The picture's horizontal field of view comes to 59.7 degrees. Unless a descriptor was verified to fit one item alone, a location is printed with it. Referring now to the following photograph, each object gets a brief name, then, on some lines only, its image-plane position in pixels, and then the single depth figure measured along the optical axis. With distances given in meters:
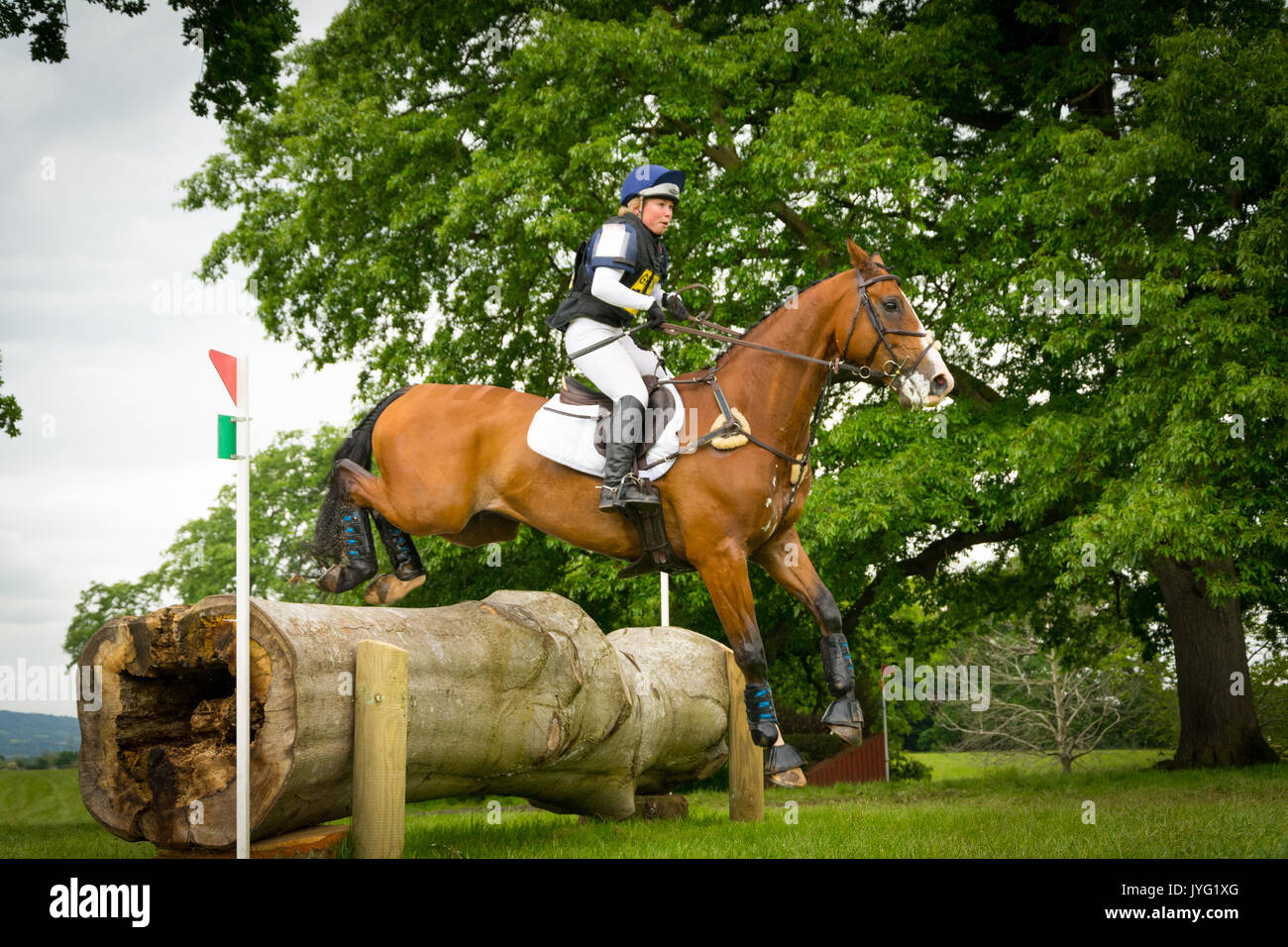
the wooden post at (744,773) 7.91
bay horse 5.49
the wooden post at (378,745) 5.12
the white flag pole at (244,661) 4.68
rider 5.57
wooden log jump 5.02
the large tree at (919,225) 10.89
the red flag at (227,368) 4.85
